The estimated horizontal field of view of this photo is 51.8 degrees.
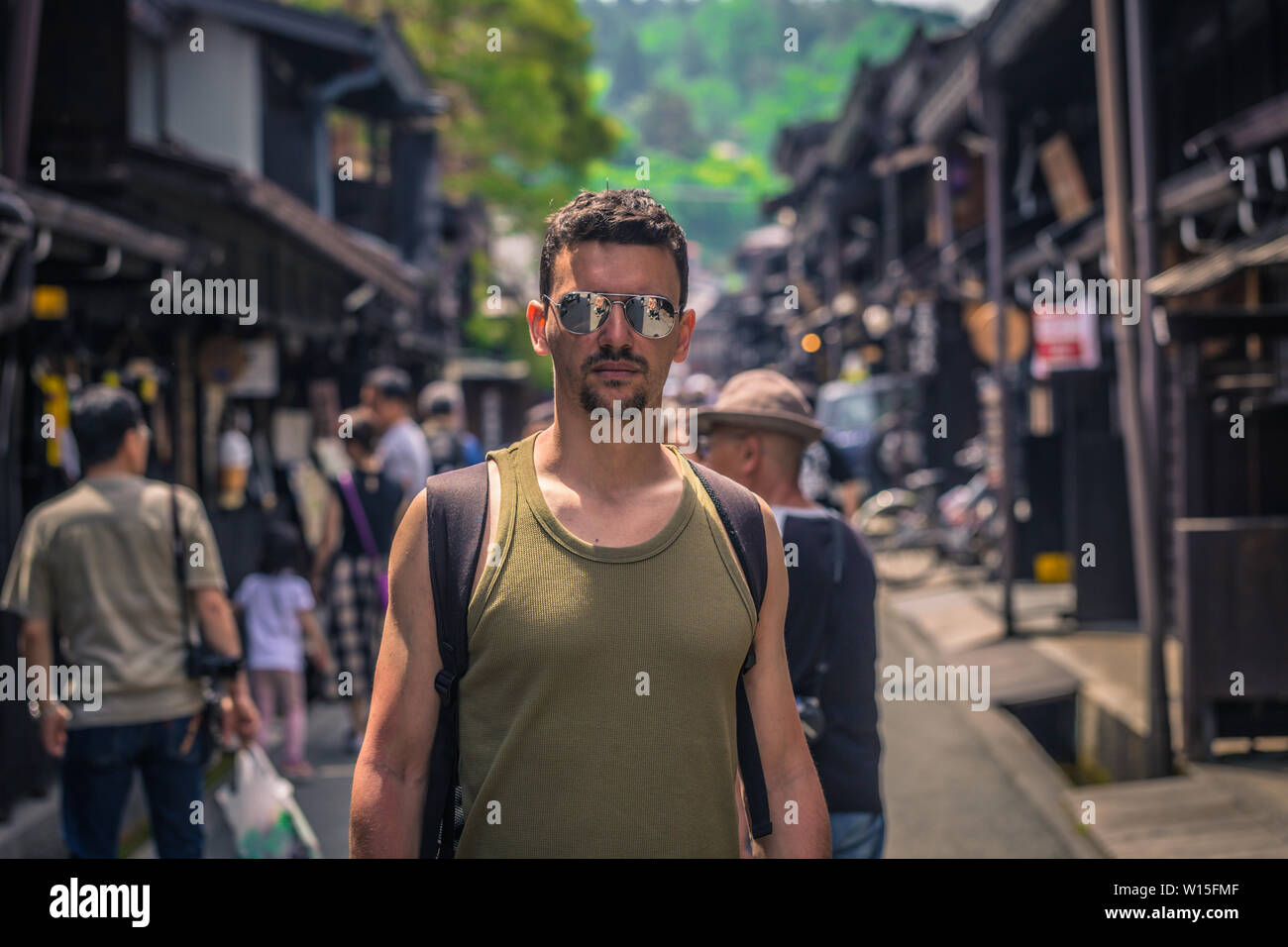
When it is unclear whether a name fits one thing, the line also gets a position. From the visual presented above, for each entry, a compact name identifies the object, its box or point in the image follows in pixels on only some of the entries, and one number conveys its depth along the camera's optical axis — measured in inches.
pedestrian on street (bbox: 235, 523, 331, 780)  325.7
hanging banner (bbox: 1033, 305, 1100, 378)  535.8
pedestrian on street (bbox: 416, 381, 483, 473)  377.7
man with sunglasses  92.9
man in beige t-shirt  185.0
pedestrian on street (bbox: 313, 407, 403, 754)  326.3
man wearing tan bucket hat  150.4
